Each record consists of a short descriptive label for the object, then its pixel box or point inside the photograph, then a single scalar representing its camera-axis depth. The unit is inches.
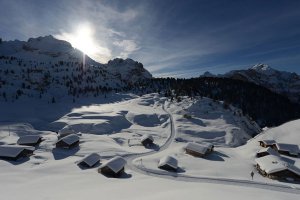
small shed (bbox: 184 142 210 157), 1436.7
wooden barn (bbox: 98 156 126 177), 1070.5
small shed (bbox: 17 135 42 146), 1559.7
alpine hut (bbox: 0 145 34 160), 1257.3
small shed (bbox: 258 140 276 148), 1579.7
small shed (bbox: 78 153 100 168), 1184.1
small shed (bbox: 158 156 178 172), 1179.4
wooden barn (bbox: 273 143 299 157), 1454.4
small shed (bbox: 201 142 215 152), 1509.7
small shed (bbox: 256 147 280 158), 1404.9
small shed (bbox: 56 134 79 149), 1511.6
